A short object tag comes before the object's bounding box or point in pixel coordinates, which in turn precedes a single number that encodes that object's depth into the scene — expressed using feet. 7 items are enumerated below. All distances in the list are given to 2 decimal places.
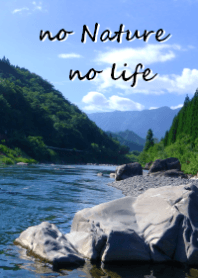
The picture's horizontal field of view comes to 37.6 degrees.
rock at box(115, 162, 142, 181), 95.35
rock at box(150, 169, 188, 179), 96.75
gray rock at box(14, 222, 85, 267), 20.07
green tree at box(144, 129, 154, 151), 321.01
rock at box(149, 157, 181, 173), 106.93
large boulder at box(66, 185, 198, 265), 21.31
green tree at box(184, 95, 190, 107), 247.09
